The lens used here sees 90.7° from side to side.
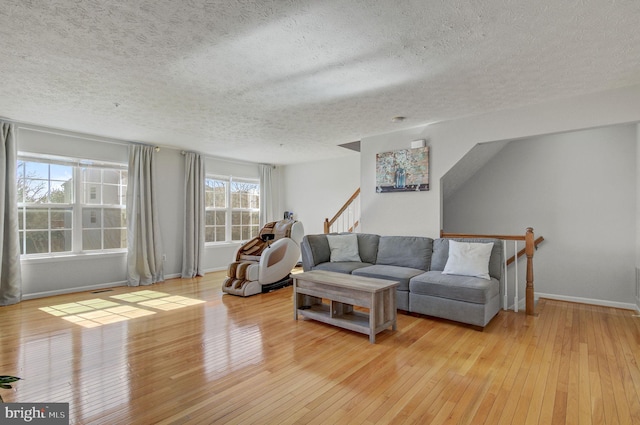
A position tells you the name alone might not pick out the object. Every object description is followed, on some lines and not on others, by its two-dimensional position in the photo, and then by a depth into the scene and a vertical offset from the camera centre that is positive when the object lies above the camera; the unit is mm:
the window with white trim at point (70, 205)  4594 +148
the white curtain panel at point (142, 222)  5355 -139
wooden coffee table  3006 -883
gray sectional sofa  3275 -735
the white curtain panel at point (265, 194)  7648 +467
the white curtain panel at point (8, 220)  4152 -68
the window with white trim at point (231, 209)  6815 +100
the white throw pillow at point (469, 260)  3537 -552
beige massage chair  4766 -769
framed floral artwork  4473 +617
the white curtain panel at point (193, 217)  6098 -69
